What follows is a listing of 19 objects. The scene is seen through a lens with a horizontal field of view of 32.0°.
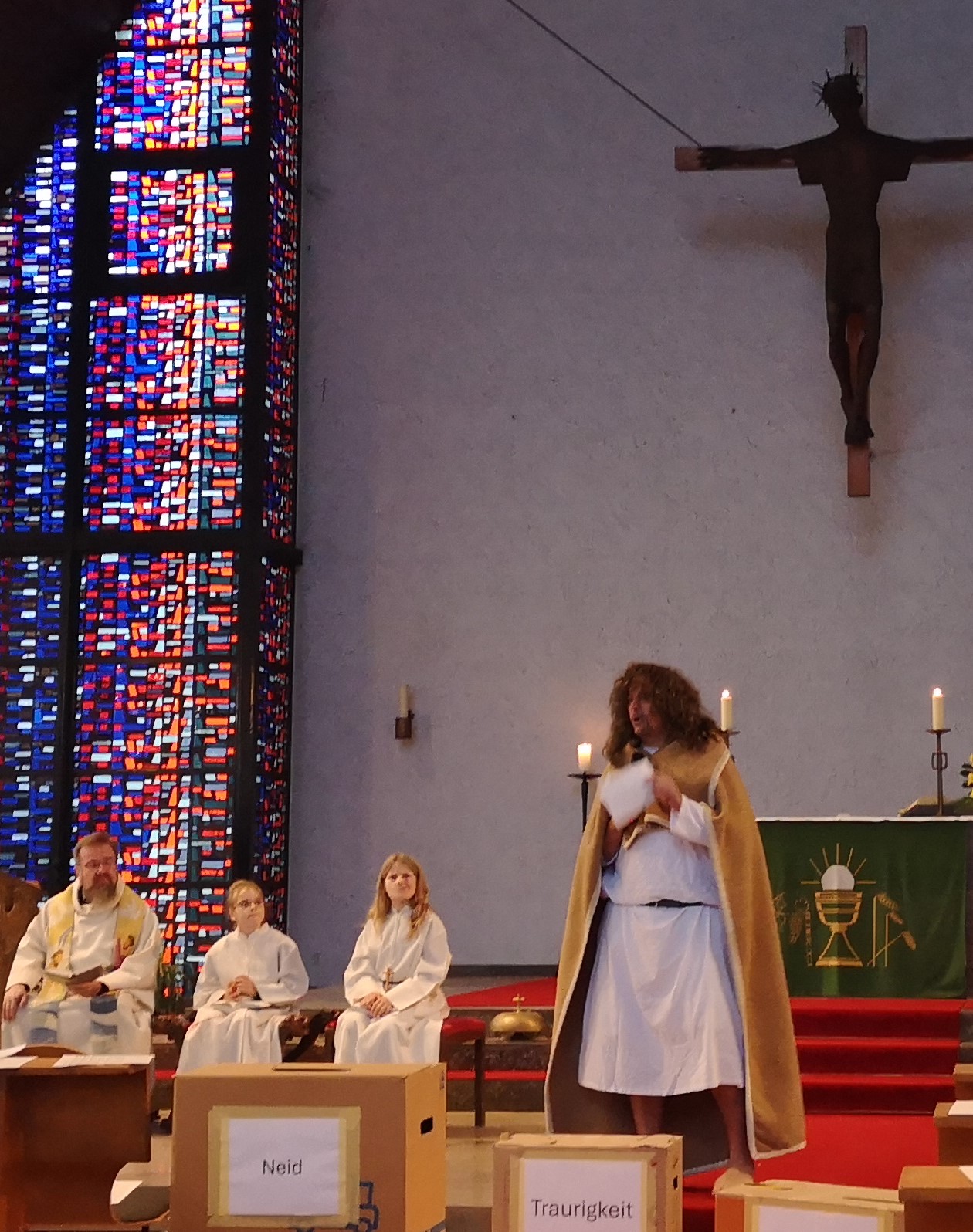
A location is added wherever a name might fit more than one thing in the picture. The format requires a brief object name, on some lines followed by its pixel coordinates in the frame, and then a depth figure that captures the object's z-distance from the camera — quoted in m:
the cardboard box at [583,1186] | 3.81
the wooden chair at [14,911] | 8.01
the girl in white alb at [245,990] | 6.66
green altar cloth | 7.54
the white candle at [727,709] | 7.73
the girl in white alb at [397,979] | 6.45
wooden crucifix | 9.49
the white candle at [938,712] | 7.80
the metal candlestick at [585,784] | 8.08
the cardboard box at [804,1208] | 3.42
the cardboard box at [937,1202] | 2.73
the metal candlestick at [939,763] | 7.81
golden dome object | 7.23
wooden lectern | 4.42
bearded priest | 6.37
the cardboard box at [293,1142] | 3.93
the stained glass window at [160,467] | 9.62
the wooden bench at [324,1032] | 6.64
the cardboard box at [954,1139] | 3.61
